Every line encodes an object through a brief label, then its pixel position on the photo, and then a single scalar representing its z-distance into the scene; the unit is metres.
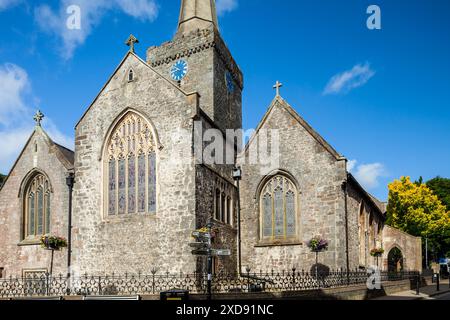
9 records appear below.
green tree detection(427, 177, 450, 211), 65.59
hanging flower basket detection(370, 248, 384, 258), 30.81
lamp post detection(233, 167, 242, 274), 27.38
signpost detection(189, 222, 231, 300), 14.68
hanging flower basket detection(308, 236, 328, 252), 24.33
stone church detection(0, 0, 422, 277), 23.31
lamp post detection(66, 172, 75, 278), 25.11
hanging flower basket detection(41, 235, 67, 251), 23.75
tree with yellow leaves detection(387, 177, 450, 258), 56.62
